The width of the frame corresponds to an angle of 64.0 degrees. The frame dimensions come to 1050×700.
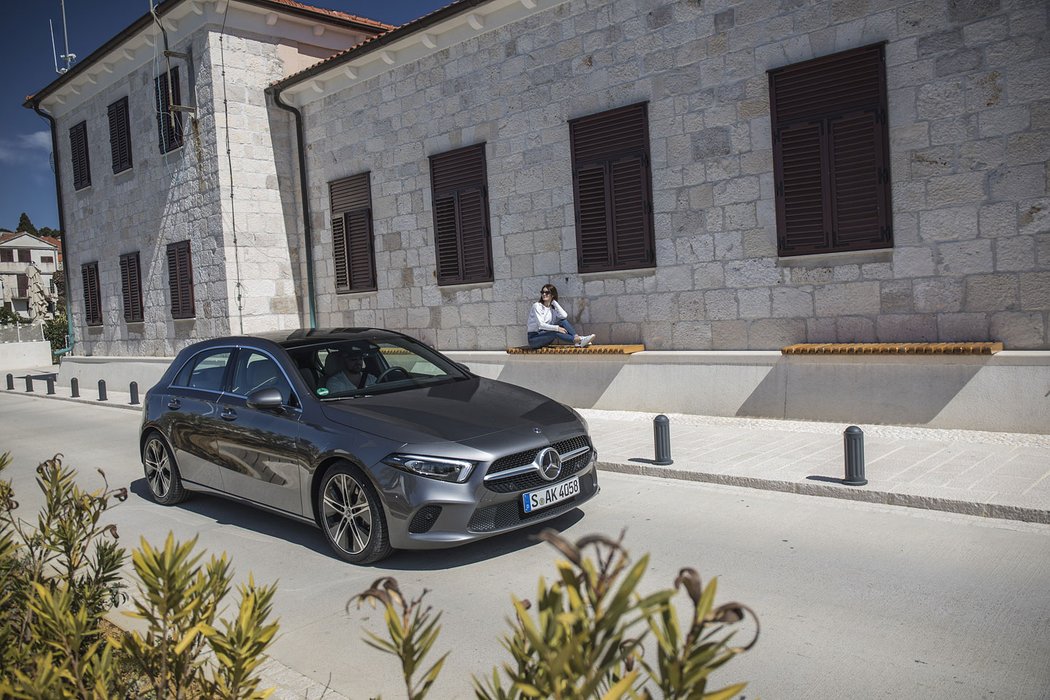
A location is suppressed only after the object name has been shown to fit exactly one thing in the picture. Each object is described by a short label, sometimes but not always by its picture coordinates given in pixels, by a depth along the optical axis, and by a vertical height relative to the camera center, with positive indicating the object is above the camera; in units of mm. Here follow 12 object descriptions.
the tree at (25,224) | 102625 +13927
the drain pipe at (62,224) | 23683 +3157
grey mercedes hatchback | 5344 -872
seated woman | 12133 -248
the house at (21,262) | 82250 +7732
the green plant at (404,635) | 2025 -792
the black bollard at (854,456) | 6641 -1353
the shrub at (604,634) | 1623 -655
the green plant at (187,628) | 2529 -937
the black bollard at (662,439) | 8039 -1346
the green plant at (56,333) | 41094 +169
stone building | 8672 +1853
